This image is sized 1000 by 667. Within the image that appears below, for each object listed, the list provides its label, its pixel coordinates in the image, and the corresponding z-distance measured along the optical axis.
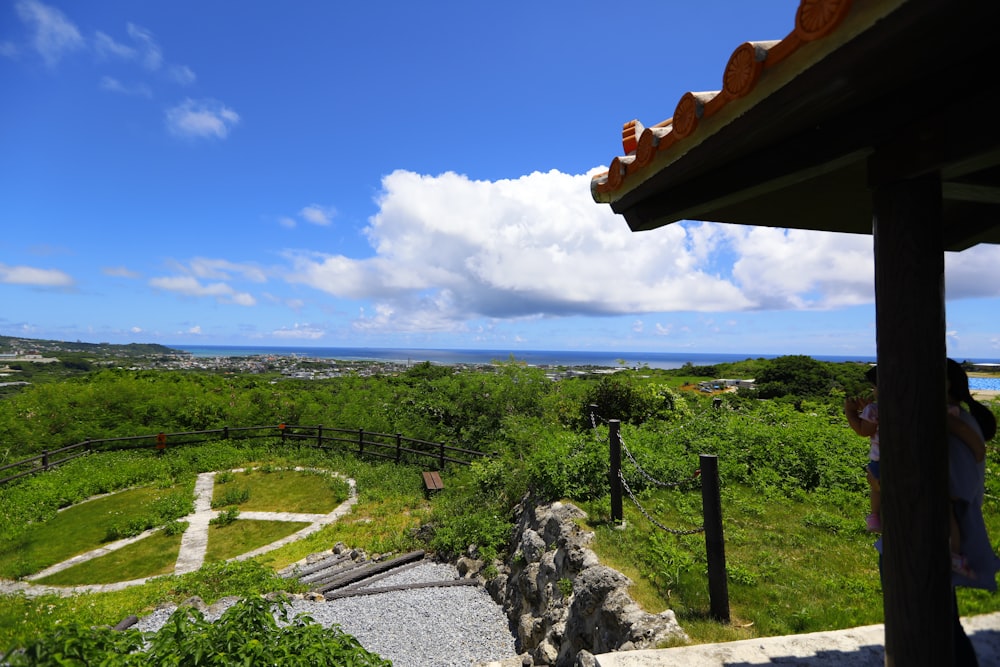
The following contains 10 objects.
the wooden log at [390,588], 7.21
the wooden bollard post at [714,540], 4.03
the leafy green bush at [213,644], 2.28
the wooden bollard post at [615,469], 6.26
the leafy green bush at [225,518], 10.90
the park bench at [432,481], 12.27
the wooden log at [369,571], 7.55
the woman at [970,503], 2.13
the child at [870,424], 2.65
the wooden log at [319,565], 8.12
